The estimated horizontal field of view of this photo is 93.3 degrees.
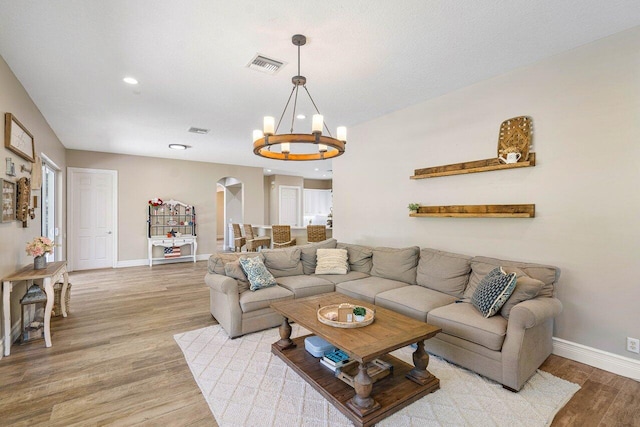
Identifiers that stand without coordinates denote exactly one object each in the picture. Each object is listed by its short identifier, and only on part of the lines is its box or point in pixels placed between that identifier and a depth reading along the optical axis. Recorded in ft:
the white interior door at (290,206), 37.55
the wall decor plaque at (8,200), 9.29
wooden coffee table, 6.27
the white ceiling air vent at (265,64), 9.53
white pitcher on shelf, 10.19
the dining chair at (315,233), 23.21
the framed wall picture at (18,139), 9.64
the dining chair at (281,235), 23.60
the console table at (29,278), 9.16
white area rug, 6.47
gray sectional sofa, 7.63
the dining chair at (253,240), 25.02
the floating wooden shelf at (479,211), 9.97
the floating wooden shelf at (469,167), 10.05
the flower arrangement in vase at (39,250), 10.49
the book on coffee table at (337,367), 7.45
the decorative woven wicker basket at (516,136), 10.07
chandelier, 8.20
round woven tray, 7.45
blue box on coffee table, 8.13
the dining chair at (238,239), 28.22
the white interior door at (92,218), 22.29
